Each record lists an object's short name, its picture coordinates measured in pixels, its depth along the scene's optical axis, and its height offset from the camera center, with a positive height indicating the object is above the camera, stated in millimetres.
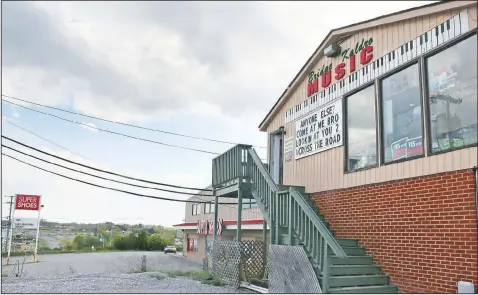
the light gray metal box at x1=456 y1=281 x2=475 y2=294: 5457 -828
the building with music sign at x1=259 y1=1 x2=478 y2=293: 5832 +1364
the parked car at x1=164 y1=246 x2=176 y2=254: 42125 -3401
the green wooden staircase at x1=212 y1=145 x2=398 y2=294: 6840 -221
